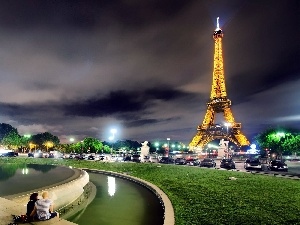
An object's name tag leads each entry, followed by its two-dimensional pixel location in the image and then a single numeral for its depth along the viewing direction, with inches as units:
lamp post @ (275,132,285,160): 2715.6
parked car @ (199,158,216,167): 1669.5
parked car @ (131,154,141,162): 2073.0
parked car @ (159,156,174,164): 2027.8
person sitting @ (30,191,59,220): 366.0
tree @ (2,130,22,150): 5120.6
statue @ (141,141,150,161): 2564.0
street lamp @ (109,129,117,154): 2255.8
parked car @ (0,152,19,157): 2768.2
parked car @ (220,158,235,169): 1543.9
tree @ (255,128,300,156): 2652.6
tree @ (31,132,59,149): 5994.1
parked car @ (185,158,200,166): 1850.6
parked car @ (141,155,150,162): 2222.6
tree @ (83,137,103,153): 4492.9
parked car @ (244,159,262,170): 1469.0
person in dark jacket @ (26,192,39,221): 381.8
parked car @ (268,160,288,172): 1423.5
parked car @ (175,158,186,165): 1920.8
